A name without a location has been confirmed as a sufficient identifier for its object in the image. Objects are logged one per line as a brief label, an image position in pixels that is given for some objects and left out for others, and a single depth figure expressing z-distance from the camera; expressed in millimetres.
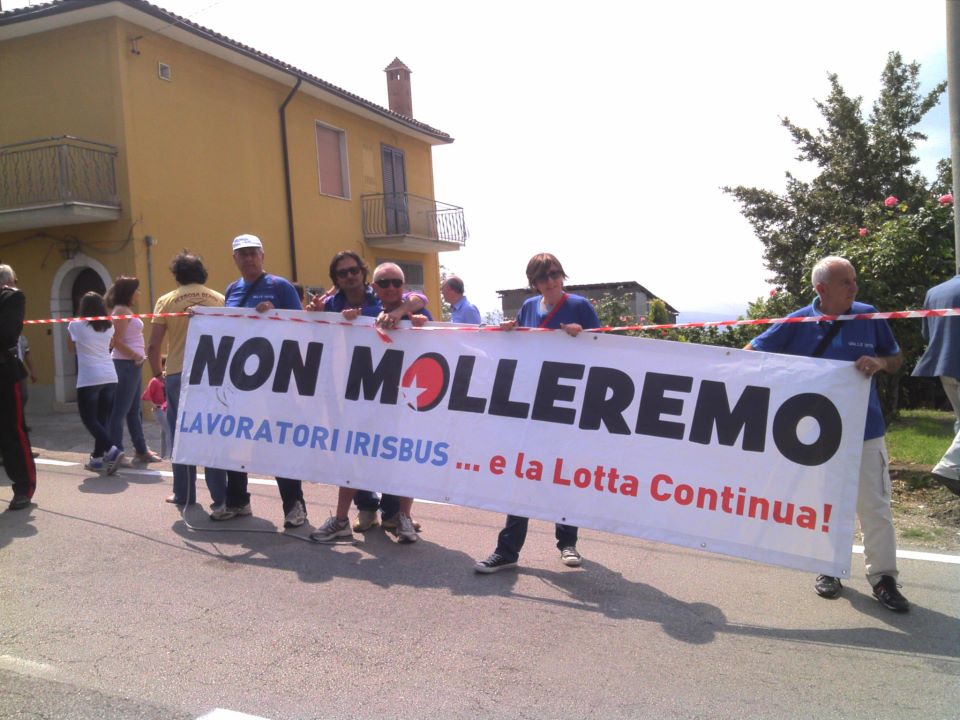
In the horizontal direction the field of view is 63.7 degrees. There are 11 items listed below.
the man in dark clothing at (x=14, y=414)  6445
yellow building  14625
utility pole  6293
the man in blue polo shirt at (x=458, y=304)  9133
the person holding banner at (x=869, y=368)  4254
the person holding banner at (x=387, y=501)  5344
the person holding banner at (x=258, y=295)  5852
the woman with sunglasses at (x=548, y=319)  4875
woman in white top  8195
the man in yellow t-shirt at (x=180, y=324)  6152
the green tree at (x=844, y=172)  23812
